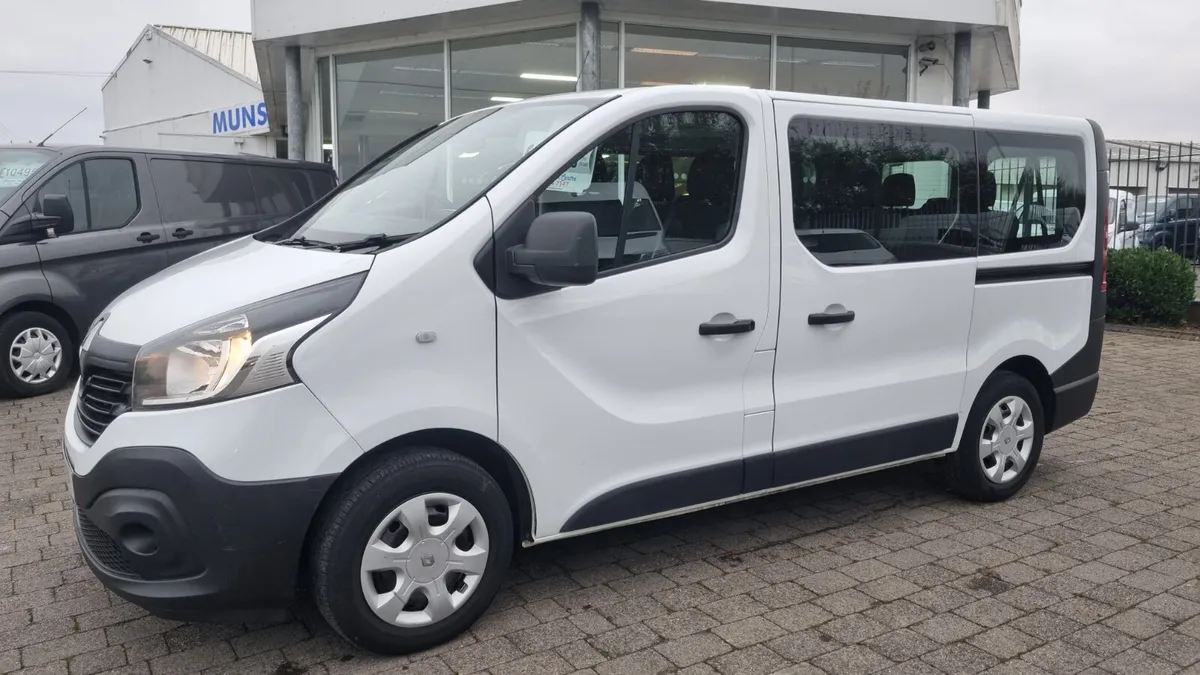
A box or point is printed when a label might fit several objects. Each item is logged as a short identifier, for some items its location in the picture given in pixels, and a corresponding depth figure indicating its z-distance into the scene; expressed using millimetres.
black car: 14195
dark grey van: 7176
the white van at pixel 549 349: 2938
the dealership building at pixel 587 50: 10367
